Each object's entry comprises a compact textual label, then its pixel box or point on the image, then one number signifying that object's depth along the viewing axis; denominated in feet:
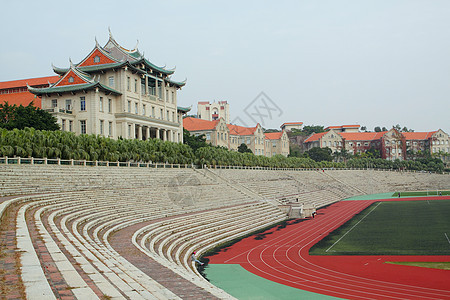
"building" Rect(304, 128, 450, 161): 382.83
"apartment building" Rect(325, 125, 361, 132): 457.68
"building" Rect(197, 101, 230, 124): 524.93
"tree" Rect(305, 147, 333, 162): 348.79
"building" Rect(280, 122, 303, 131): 526.16
